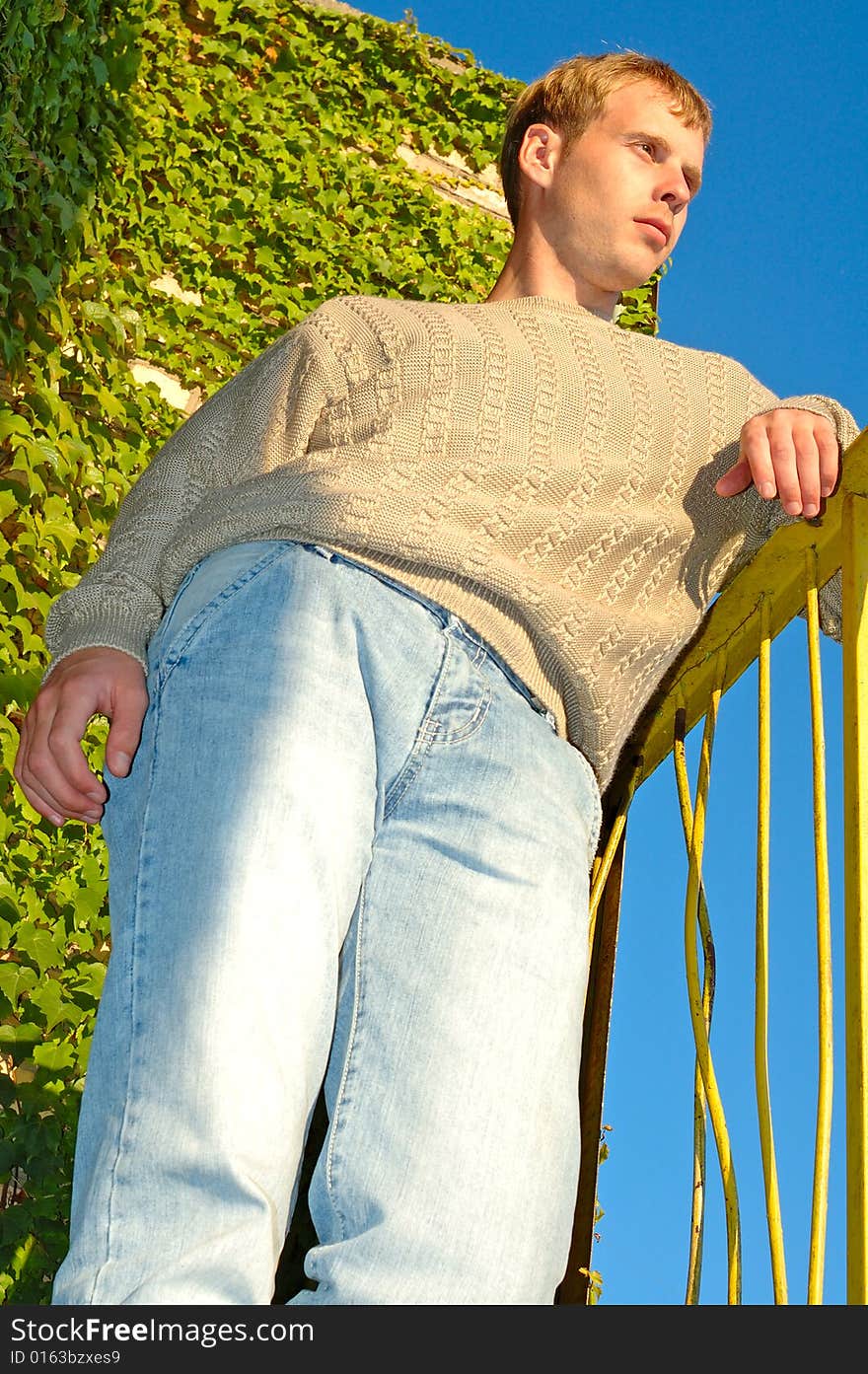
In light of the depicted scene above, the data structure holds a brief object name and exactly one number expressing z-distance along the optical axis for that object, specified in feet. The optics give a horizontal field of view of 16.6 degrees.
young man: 7.53
